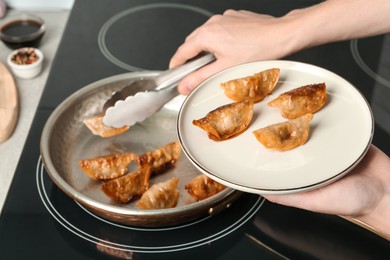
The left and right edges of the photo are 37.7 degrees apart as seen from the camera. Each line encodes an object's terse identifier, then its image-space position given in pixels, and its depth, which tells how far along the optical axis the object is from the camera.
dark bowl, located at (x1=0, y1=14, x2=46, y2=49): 1.36
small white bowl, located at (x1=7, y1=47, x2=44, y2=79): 1.29
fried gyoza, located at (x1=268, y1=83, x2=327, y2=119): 0.86
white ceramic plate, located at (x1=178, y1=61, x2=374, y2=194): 0.76
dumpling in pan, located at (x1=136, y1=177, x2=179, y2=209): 0.92
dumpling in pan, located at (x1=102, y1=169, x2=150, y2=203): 0.95
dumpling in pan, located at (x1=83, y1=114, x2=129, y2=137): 1.07
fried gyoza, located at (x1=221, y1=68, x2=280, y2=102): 0.90
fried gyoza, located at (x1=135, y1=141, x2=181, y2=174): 1.00
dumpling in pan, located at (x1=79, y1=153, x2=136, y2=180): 0.99
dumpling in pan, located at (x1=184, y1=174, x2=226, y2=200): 0.94
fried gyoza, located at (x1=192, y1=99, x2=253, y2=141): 0.83
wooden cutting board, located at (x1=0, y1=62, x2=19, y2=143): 1.15
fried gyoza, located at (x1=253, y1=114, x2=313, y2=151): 0.80
